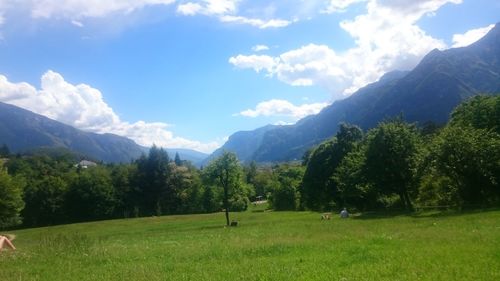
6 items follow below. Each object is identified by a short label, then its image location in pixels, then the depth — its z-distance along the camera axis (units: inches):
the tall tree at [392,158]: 2063.2
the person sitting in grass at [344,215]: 2100.3
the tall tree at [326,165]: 3110.2
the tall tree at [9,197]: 2925.7
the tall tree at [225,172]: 2413.9
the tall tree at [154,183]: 5600.4
